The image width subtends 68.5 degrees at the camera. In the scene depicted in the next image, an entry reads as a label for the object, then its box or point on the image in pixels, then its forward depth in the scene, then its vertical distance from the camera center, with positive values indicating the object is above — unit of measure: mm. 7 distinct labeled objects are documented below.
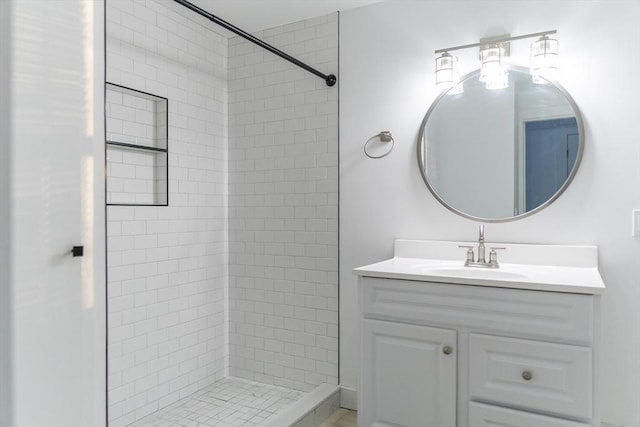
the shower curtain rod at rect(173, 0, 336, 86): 1867 +783
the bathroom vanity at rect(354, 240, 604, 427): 1617 -492
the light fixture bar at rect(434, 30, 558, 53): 2120 +810
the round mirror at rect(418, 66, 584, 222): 2158 +317
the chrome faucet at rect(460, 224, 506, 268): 2135 -211
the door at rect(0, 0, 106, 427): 1069 -3
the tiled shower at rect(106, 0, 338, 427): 2467 -48
